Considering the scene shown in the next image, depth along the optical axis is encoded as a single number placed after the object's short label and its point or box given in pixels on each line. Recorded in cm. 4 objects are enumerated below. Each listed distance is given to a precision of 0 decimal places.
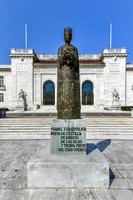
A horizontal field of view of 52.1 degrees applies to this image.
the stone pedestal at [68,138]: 359
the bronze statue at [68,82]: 371
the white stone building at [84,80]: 3177
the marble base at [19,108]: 2908
